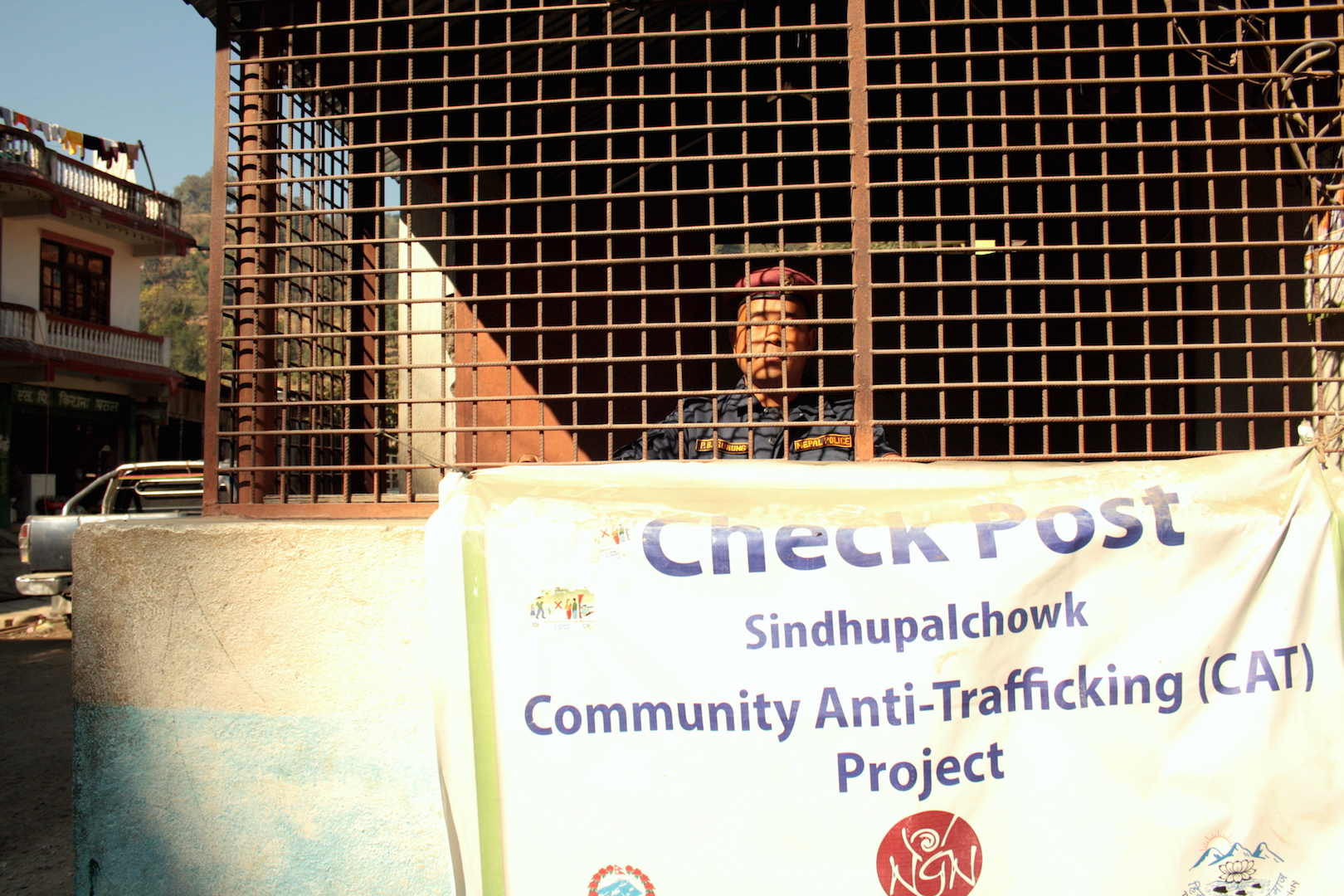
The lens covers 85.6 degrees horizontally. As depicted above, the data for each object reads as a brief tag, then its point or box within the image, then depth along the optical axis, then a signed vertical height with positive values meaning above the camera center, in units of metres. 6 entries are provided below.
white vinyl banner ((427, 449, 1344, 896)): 1.64 -0.56
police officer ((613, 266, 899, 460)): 2.34 +0.19
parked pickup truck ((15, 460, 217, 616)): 6.79 -0.48
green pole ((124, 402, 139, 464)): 19.66 +0.77
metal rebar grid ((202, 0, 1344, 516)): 2.28 +1.06
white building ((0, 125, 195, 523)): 15.73 +3.33
